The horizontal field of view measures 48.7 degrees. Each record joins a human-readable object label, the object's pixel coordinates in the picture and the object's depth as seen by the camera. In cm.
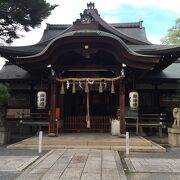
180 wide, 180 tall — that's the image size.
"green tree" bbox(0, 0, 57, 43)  1417
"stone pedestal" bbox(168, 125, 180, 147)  898
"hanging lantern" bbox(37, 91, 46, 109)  1043
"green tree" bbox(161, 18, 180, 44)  2724
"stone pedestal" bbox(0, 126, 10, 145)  923
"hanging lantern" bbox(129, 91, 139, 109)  1019
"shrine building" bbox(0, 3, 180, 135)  949
